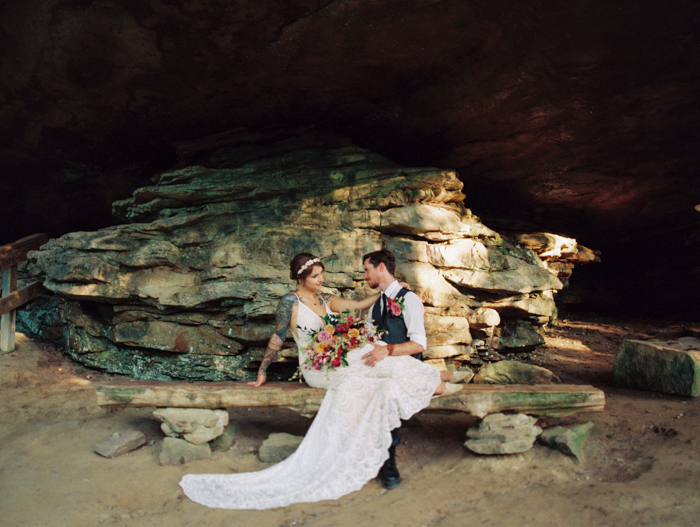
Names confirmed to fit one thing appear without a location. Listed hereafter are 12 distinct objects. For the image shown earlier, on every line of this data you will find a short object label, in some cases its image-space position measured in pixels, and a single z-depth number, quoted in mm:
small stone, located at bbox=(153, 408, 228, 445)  4672
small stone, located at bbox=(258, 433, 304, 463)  4555
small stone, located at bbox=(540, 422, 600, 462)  4215
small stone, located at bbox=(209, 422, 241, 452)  4820
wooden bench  4488
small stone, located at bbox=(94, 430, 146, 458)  4641
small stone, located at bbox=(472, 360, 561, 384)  6062
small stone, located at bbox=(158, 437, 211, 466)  4516
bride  3711
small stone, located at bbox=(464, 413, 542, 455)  4281
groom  4090
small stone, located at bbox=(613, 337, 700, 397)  5566
